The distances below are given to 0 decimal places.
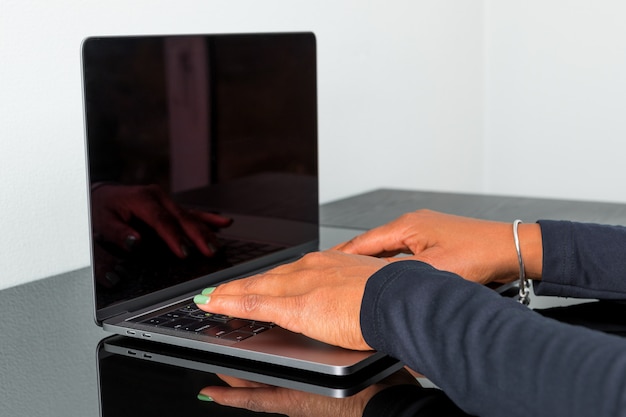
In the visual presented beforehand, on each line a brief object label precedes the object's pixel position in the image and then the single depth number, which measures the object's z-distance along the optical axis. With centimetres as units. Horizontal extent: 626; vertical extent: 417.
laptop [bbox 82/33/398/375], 109
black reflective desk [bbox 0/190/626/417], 99
